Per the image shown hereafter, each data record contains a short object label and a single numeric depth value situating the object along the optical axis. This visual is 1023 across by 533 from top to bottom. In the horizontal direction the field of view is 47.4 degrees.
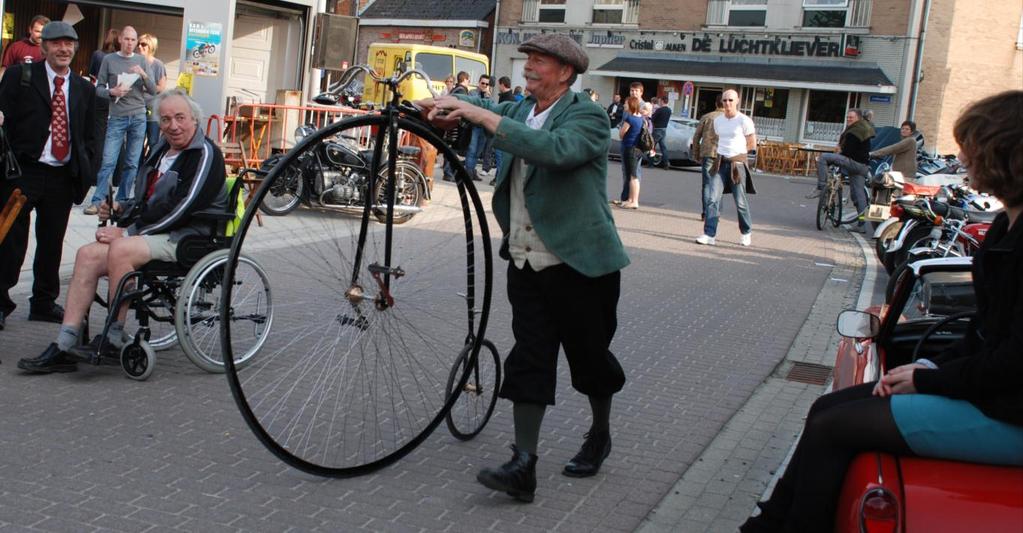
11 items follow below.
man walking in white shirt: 14.13
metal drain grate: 7.75
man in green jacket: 4.69
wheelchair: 6.26
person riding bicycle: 17.84
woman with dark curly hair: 3.17
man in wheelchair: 6.30
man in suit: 7.29
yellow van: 26.14
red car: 2.93
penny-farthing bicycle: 4.81
